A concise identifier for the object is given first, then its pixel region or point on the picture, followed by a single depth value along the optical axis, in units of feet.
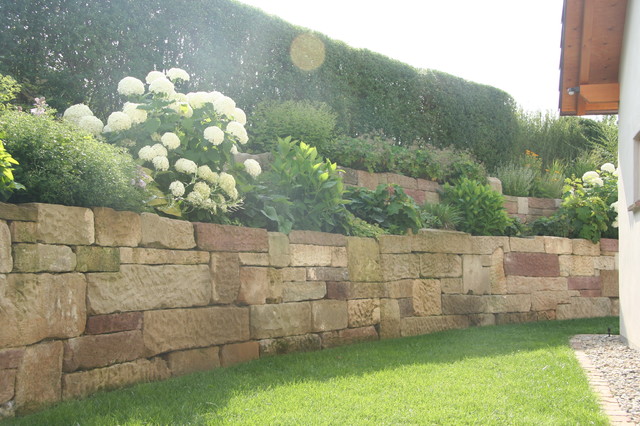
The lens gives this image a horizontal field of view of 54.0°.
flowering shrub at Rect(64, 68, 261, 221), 17.12
